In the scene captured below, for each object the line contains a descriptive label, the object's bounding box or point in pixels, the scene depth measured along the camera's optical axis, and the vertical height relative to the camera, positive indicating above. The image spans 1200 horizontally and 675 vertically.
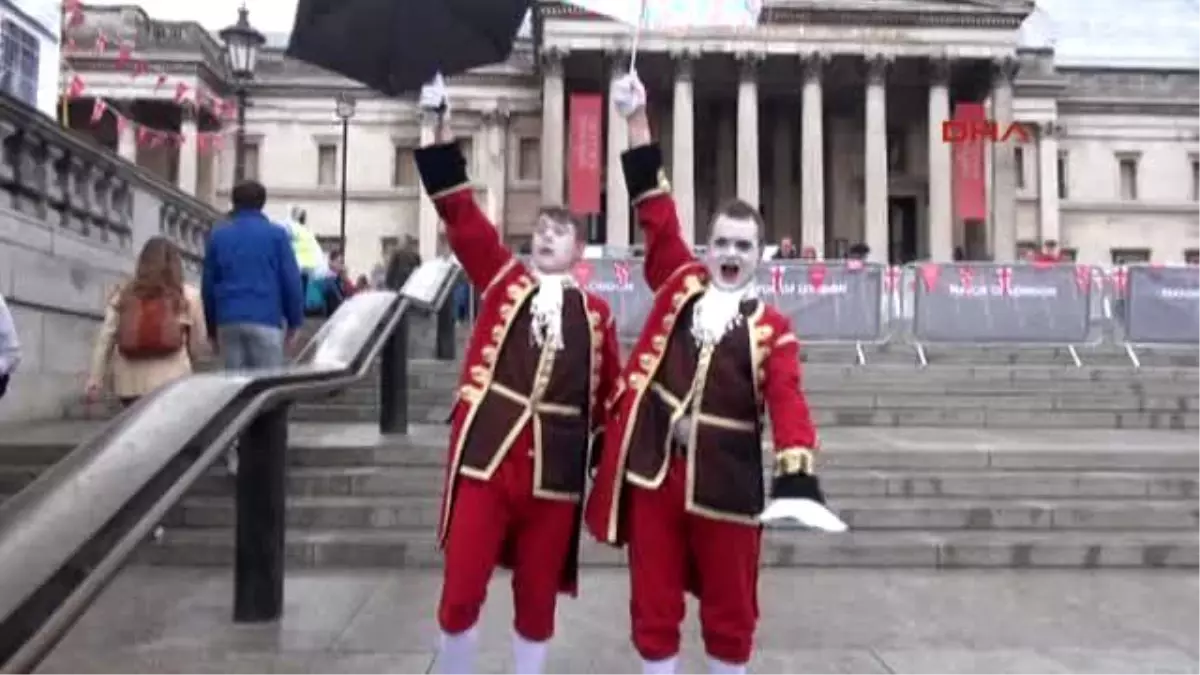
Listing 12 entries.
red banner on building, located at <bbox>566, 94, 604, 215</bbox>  48.78 +8.65
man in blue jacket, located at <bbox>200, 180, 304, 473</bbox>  8.46 +0.61
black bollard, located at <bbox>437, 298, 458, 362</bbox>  14.87 +0.50
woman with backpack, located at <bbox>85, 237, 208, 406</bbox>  8.48 +0.29
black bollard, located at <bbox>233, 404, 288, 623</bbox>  5.95 -0.71
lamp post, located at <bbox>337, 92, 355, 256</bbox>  30.36 +6.42
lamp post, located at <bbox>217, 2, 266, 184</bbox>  20.56 +5.30
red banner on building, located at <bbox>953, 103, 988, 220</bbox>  50.25 +8.54
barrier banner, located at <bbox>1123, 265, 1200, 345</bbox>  18.17 +1.17
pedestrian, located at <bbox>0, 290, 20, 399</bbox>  6.66 +0.14
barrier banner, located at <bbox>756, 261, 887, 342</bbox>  18.36 +1.23
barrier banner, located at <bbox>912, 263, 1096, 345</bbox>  18.41 +1.21
